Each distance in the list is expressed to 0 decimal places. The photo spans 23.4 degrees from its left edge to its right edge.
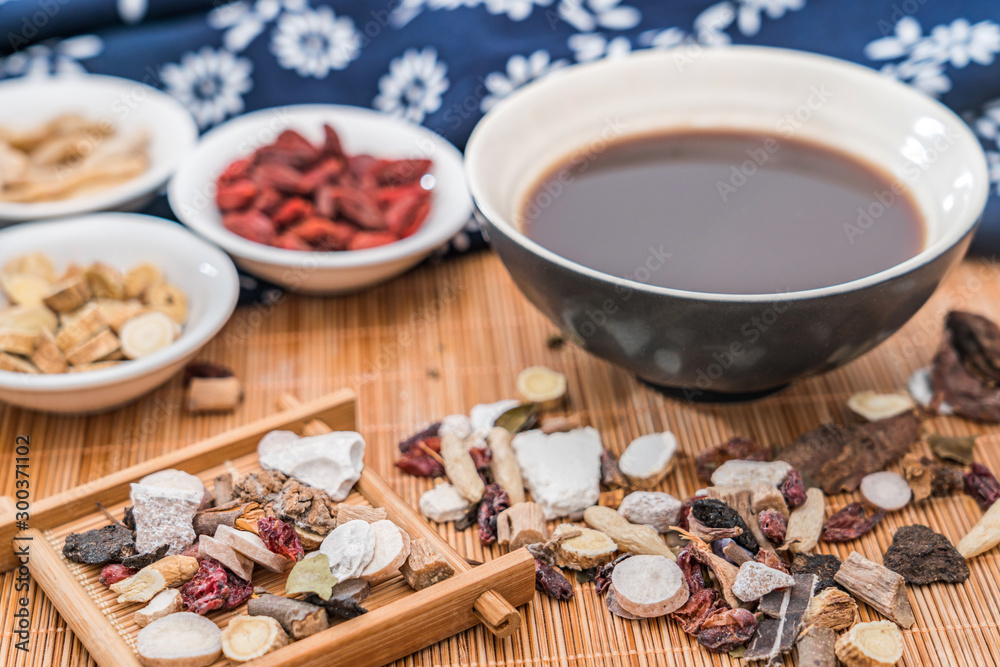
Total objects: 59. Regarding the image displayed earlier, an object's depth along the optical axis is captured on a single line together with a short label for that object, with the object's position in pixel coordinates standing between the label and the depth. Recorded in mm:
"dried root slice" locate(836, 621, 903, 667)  663
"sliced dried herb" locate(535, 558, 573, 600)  688
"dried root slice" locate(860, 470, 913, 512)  715
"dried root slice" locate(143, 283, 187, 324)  766
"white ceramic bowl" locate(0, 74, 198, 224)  840
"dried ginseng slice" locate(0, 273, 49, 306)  757
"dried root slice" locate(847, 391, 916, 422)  744
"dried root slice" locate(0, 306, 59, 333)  746
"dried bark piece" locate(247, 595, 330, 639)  659
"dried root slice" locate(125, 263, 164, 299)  769
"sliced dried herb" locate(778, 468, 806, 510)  708
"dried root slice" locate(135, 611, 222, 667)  654
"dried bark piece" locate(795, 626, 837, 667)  664
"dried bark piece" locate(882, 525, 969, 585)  689
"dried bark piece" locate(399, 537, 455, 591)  669
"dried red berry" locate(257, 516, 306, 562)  678
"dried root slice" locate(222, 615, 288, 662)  654
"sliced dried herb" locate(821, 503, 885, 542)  703
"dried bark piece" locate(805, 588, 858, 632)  672
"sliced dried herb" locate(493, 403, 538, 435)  745
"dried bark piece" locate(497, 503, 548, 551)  699
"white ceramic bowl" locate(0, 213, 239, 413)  726
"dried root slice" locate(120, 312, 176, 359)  744
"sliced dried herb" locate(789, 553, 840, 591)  687
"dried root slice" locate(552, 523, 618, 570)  692
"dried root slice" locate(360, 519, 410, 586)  671
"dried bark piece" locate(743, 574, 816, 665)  668
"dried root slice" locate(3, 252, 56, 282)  769
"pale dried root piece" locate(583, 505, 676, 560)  694
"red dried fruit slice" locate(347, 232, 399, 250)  790
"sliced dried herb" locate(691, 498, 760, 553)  693
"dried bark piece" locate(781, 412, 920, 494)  721
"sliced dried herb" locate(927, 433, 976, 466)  730
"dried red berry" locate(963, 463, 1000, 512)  714
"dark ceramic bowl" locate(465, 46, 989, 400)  685
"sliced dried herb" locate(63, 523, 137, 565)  681
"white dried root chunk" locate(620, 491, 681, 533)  704
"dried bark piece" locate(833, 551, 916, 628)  677
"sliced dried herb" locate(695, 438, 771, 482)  729
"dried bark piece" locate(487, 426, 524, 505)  719
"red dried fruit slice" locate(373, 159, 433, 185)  819
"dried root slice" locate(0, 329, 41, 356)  731
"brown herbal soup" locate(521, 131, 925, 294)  710
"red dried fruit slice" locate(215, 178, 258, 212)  798
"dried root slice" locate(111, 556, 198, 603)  670
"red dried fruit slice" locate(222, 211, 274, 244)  790
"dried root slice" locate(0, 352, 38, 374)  727
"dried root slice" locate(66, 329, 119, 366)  739
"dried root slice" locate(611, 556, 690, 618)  679
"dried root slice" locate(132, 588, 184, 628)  665
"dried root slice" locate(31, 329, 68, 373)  736
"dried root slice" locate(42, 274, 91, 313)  755
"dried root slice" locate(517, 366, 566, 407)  756
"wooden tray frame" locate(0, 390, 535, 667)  656
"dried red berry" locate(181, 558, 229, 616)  668
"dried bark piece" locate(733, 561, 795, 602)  675
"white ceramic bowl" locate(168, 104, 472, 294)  778
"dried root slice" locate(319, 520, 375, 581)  668
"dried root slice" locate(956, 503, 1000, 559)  695
